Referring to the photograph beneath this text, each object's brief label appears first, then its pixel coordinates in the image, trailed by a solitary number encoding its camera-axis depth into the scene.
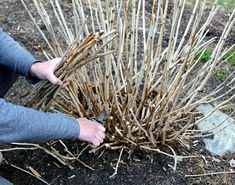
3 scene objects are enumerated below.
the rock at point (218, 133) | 2.62
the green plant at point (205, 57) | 3.30
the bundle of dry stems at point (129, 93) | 2.25
